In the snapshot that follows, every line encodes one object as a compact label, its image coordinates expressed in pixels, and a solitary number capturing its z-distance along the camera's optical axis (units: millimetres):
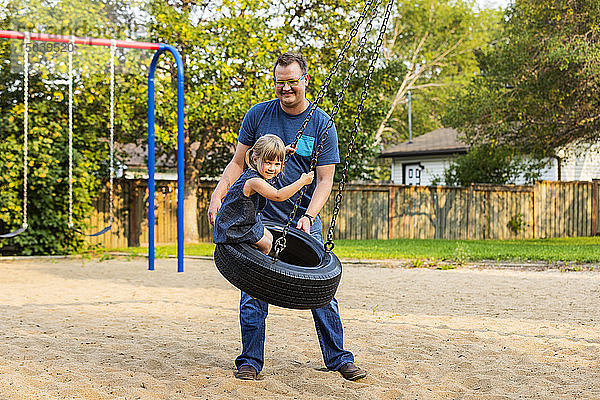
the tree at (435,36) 36750
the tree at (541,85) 16750
